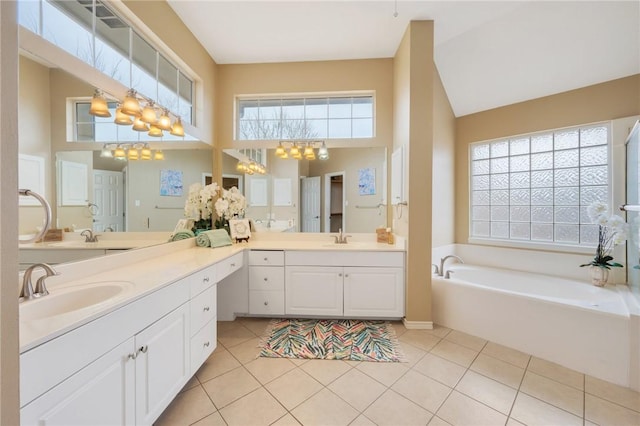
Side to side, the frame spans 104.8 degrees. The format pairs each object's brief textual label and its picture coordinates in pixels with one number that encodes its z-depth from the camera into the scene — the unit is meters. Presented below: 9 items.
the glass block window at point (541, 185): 2.55
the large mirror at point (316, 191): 2.98
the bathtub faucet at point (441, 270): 2.84
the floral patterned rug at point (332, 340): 2.00
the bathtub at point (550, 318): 1.70
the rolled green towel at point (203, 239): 2.50
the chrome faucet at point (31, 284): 1.08
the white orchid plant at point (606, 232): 2.20
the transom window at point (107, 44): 1.31
